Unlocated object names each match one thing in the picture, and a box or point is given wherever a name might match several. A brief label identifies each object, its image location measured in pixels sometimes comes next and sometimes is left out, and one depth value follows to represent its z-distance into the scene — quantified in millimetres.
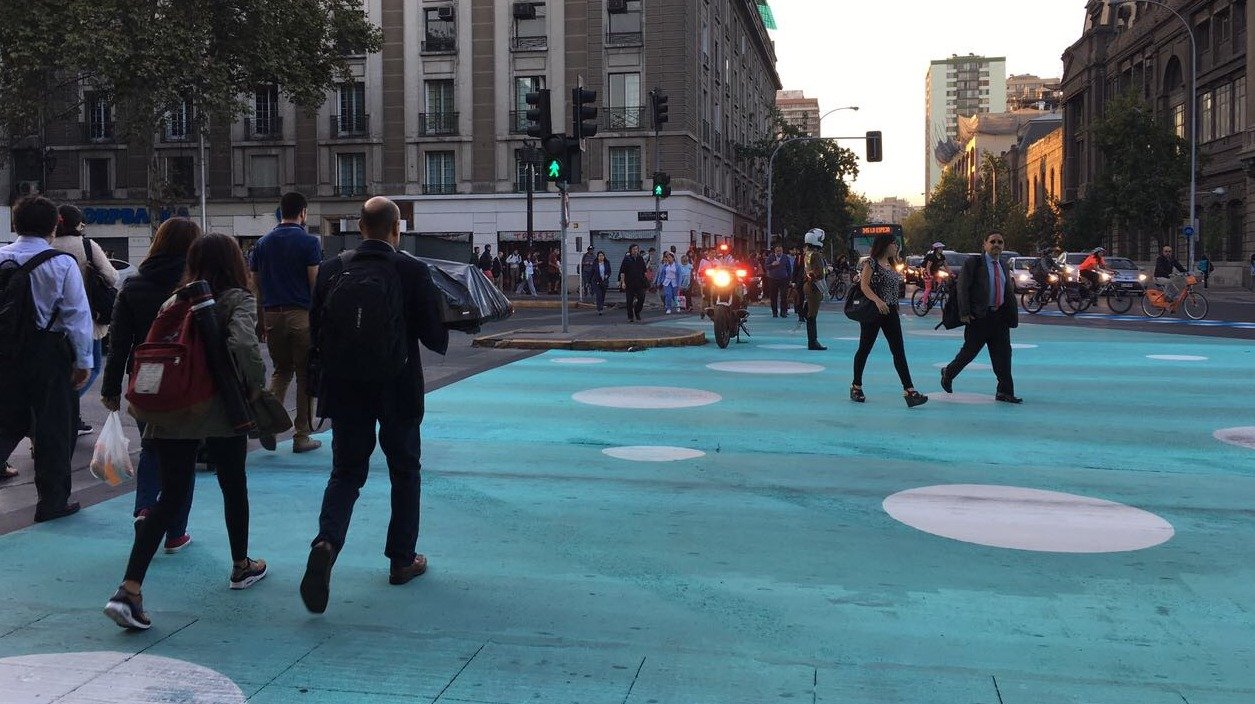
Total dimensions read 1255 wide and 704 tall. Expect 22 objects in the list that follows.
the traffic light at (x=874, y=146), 40938
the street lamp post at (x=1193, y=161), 43812
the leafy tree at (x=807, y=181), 63094
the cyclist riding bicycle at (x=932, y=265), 27277
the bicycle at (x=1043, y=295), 27875
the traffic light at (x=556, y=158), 16703
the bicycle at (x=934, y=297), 27094
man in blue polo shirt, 7613
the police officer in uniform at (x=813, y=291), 16250
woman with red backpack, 4129
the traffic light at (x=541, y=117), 16906
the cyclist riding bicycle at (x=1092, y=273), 26953
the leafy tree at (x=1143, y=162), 47938
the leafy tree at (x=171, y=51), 36281
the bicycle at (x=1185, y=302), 23328
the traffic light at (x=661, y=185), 26567
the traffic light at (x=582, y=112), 17684
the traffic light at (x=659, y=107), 28703
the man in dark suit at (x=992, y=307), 10438
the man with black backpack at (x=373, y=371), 4309
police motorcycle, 16562
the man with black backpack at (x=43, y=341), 5672
